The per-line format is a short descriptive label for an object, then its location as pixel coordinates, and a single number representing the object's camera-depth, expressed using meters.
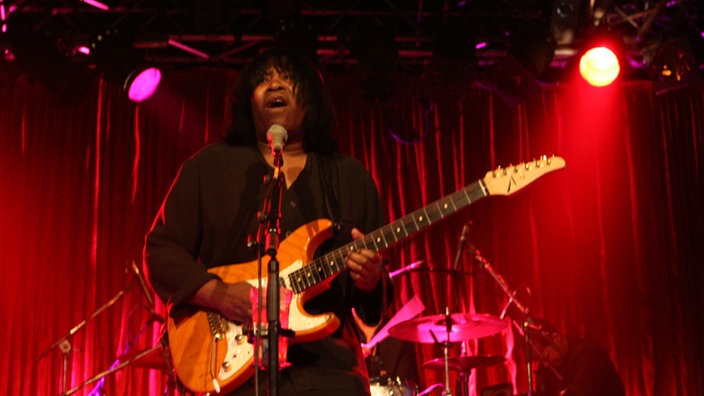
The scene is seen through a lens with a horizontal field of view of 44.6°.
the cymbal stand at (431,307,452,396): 6.56
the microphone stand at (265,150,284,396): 2.65
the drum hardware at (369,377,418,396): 6.51
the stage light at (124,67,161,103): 7.93
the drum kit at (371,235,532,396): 6.56
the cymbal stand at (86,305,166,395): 6.69
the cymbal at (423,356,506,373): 6.91
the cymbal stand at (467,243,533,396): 7.11
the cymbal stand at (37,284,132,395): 6.92
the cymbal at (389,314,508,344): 6.58
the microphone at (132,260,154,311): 6.99
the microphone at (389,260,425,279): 7.16
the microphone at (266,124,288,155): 3.04
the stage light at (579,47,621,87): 8.17
